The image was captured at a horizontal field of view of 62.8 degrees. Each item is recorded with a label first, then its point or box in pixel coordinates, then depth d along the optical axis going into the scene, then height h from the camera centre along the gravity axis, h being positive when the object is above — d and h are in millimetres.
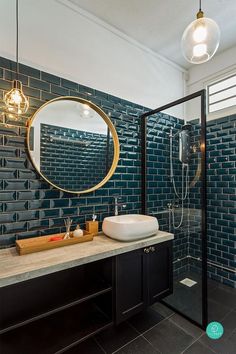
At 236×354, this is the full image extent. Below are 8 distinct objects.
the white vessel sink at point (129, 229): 1616 -417
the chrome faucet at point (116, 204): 2096 -251
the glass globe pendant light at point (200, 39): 1250 +954
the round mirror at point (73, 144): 1675 +352
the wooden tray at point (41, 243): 1379 -482
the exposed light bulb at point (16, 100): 1432 +614
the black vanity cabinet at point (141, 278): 1539 -848
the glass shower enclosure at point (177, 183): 2400 -22
